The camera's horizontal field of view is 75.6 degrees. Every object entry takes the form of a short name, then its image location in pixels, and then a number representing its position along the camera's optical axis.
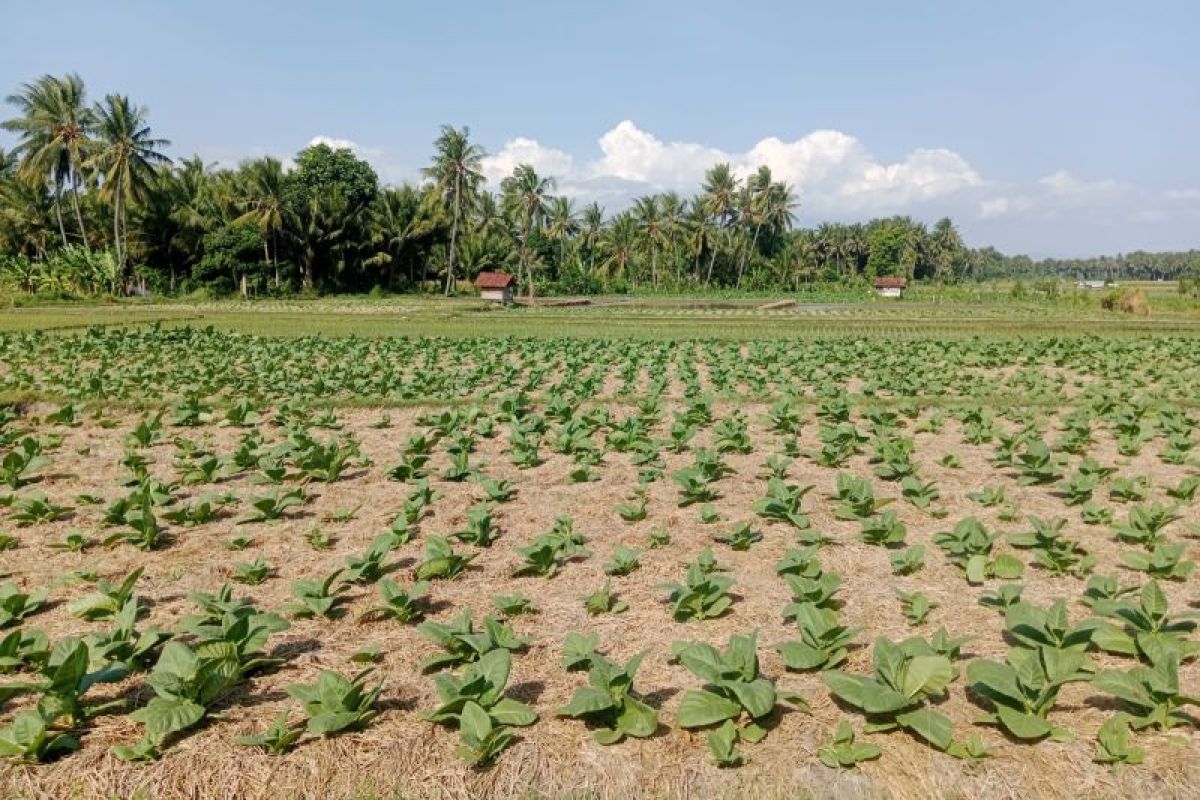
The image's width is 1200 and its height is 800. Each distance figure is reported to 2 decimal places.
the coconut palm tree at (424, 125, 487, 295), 60.53
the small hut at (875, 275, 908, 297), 79.06
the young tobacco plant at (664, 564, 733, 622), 4.75
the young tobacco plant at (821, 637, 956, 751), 3.43
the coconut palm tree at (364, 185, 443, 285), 62.03
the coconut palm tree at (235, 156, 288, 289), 54.06
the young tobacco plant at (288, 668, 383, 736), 3.49
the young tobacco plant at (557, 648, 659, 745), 3.53
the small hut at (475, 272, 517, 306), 55.78
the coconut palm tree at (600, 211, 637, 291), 84.69
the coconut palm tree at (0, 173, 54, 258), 55.88
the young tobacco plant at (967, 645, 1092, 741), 3.47
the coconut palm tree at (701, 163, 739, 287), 79.62
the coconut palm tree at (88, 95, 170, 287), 46.97
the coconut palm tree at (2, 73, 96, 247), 47.25
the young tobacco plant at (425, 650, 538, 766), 3.42
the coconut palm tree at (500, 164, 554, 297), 71.12
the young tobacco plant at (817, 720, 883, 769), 3.37
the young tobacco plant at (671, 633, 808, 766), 3.45
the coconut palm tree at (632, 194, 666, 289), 81.12
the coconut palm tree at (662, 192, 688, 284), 81.56
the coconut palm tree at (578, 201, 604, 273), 86.12
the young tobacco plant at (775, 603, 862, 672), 4.00
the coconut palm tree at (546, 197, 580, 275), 82.06
